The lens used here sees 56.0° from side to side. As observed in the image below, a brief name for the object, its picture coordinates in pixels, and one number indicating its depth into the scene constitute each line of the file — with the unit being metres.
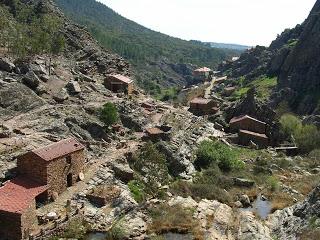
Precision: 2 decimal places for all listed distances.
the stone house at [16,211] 25.50
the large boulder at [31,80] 46.46
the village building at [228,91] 95.54
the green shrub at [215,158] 45.05
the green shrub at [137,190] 33.95
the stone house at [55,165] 29.29
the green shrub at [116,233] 27.35
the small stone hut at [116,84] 60.60
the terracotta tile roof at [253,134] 58.09
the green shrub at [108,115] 44.31
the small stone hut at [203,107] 68.49
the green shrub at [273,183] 41.36
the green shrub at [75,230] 27.14
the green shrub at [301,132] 57.01
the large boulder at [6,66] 46.73
